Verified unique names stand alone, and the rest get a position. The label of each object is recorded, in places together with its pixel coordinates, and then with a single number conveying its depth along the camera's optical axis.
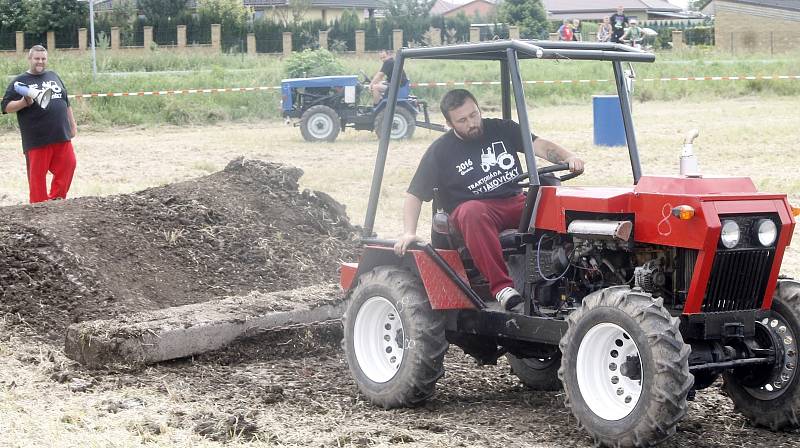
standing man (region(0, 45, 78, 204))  11.28
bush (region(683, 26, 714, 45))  66.12
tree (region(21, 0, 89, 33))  56.00
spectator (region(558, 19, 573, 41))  32.94
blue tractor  19.94
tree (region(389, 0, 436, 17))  63.84
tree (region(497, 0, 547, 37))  58.59
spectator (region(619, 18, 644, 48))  24.50
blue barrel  18.02
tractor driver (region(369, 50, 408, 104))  19.66
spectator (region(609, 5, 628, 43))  25.34
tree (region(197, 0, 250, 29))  56.97
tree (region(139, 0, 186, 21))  61.09
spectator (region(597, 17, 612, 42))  25.56
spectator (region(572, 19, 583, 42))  34.82
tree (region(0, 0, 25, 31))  56.97
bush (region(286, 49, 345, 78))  24.33
